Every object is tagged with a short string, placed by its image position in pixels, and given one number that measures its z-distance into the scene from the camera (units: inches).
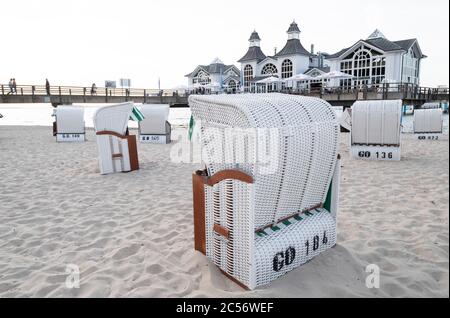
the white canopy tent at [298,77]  1333.5
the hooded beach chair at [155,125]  497.4
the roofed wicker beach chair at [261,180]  100.1
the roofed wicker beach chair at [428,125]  550.0
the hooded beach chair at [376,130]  330.3
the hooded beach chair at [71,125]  544.4
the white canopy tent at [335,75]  1247.0
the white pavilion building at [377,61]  1326.3
